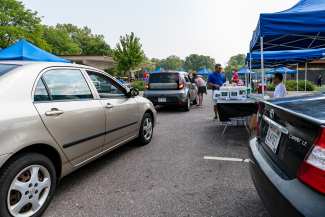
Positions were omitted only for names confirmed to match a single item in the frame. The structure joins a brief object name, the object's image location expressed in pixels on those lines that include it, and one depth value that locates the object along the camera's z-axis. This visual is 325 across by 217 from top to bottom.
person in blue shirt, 7.15
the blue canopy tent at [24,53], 6.87
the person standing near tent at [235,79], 12.30
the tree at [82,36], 77.44
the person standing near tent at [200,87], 10.66
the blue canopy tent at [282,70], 28.39
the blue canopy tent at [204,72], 32.80
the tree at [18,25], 26.34
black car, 1.31
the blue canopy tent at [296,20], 4.40
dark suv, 8.77
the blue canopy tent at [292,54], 10.85
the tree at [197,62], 144.00
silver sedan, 1.95
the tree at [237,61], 152.38
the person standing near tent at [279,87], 5.81
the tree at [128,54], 31.14
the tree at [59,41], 52.56
